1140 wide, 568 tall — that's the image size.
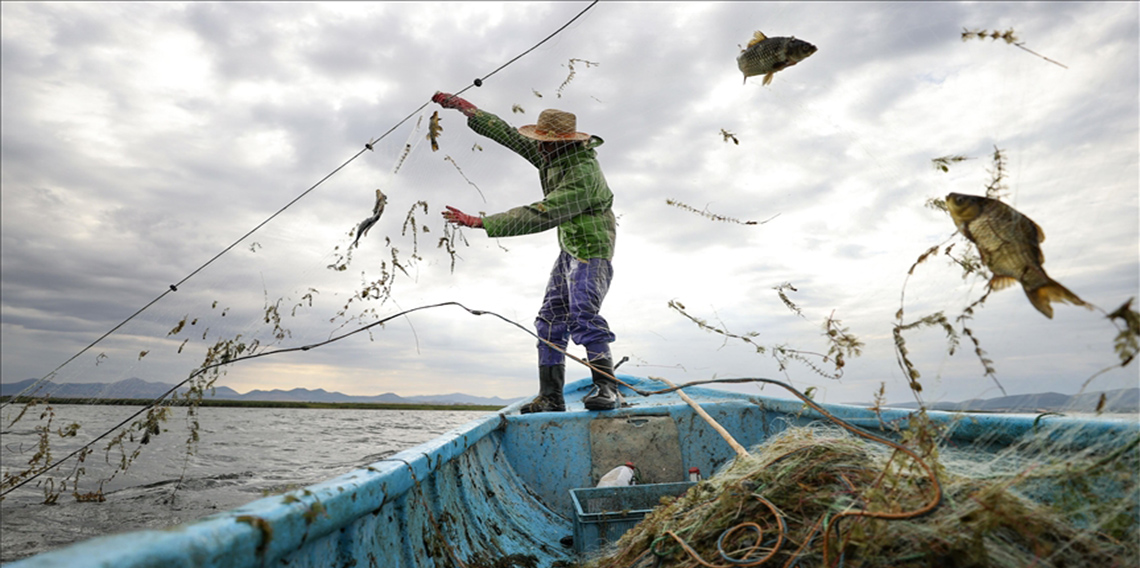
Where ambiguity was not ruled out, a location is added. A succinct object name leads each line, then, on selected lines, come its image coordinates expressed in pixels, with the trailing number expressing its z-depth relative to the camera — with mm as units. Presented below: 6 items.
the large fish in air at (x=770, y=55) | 2250
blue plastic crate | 2607
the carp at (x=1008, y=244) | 1395
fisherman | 4227
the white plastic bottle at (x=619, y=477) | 3623
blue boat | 1060
